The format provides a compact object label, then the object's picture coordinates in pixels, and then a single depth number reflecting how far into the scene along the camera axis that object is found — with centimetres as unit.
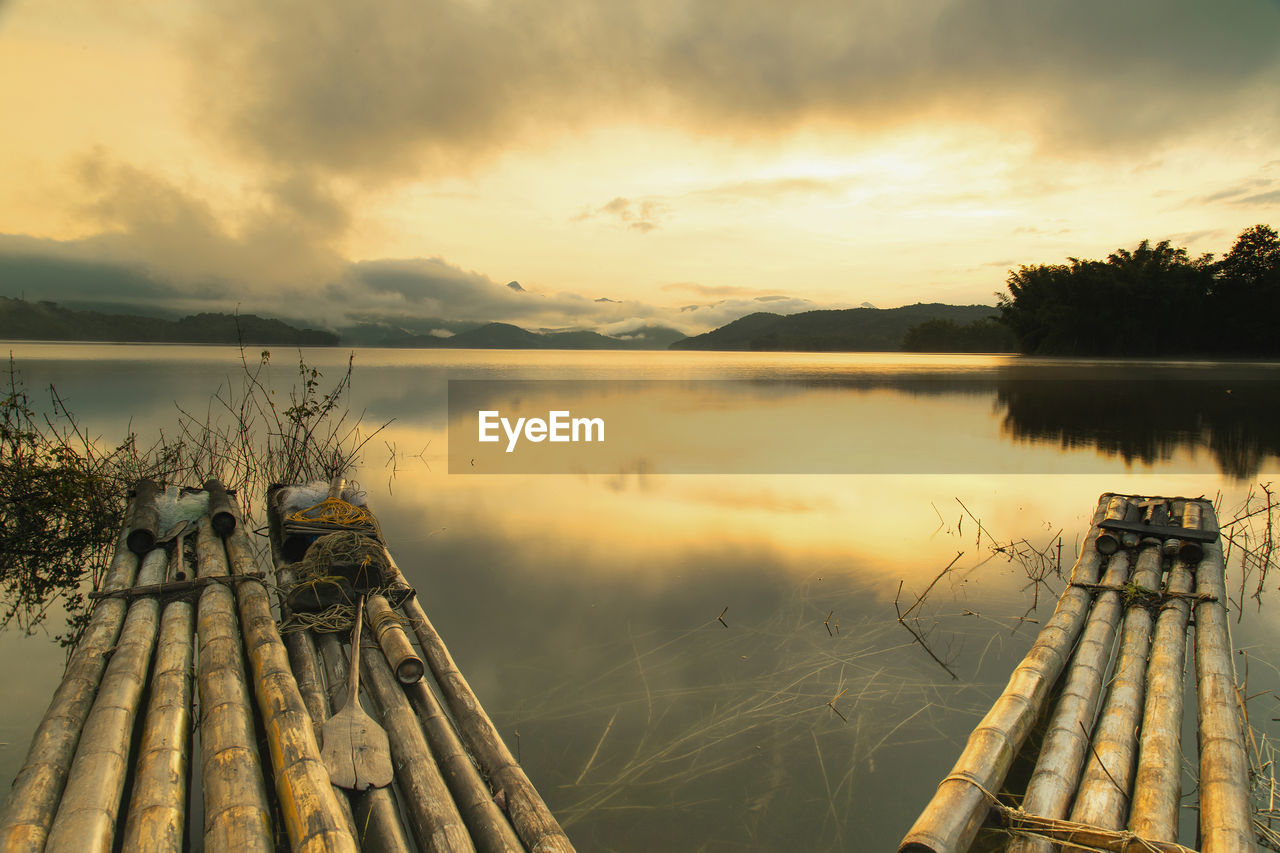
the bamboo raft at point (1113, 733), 322
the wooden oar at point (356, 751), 354
